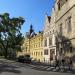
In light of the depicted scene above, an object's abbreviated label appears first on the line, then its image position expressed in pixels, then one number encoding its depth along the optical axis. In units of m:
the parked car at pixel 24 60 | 16.55
